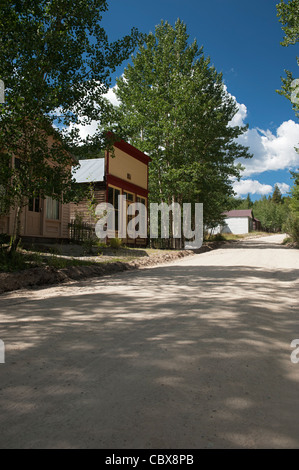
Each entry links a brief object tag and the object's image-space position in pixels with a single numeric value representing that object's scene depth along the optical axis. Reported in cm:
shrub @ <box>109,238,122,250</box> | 1561
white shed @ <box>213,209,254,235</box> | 7225
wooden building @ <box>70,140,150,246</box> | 1816
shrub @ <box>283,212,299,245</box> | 2425
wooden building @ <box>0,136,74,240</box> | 1246
